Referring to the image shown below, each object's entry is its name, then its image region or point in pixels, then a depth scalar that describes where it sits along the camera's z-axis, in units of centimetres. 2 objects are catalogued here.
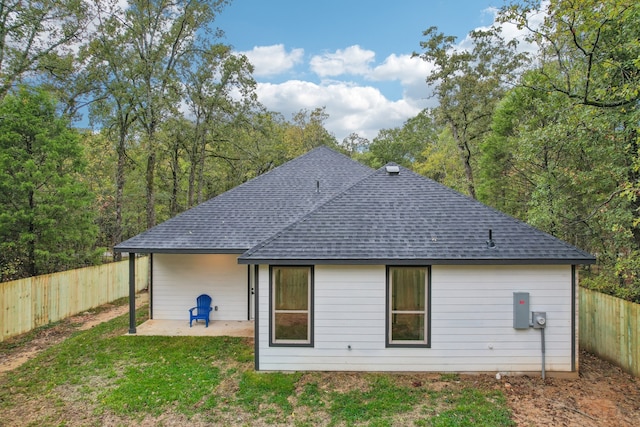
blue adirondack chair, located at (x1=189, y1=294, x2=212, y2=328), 925
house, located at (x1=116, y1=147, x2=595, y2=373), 630
